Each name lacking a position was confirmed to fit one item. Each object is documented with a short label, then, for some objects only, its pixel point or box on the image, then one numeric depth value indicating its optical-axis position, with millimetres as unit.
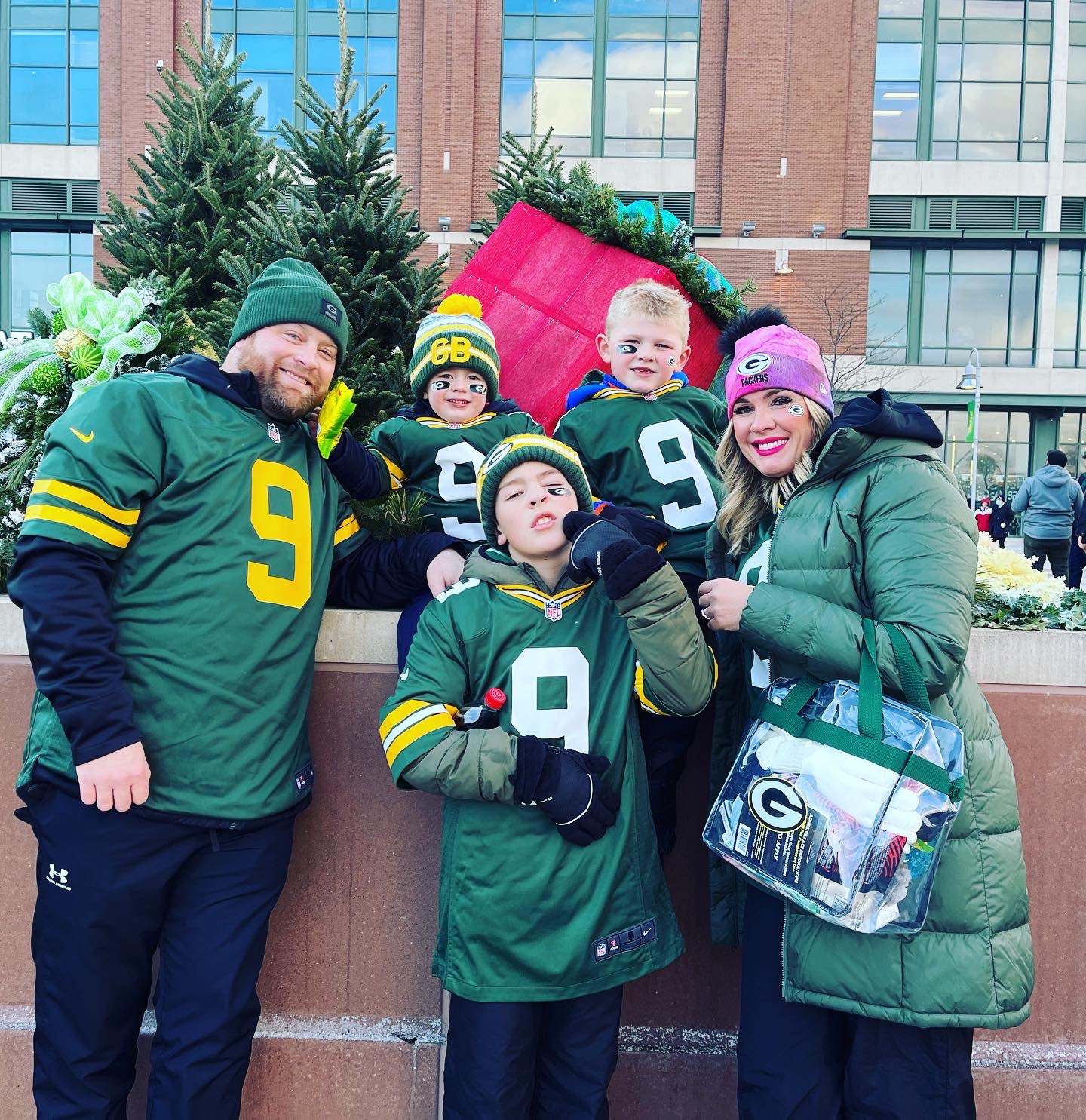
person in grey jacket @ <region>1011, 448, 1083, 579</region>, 11750
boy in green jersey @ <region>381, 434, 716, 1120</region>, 2158
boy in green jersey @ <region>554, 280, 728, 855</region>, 3143
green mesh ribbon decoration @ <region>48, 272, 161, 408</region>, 3338
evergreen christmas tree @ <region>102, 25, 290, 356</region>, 5445
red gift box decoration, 4328
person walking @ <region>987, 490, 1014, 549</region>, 21062
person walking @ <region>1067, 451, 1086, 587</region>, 11934
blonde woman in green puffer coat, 2031
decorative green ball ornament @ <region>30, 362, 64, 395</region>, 3379
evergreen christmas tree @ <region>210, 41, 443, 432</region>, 4309
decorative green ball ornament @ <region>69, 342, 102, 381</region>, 3373
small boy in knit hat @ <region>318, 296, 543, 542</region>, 3303
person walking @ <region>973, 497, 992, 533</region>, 21484
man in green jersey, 2096
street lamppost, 21797
